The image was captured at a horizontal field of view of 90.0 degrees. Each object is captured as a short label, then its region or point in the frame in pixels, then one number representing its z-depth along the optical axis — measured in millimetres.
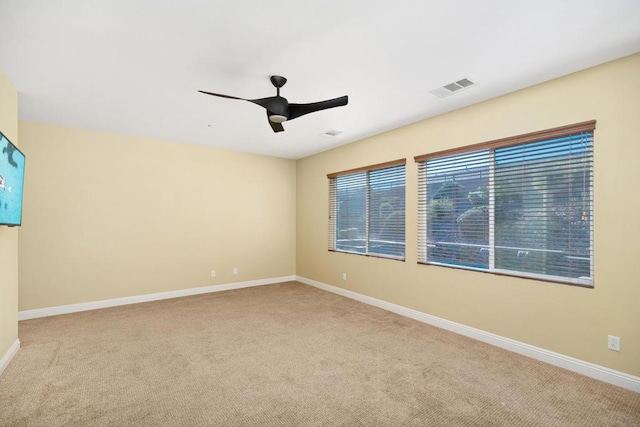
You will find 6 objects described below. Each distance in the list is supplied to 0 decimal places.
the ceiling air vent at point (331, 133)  4738
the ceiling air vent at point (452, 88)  3070
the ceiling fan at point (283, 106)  2746
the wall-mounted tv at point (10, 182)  2545
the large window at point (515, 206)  2881
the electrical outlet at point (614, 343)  2605
